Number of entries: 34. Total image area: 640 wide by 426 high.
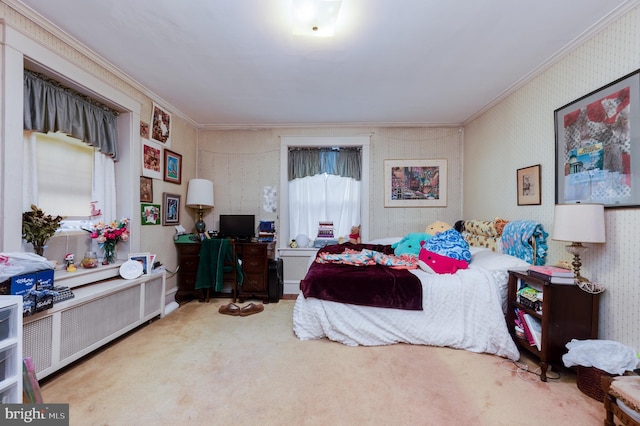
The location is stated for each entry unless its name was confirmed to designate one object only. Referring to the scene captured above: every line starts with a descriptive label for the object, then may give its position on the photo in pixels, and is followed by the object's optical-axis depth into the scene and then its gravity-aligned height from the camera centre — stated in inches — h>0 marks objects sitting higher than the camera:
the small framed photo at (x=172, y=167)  132.8 +23.9
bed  88.9 -34.0
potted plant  76.1 -4.7
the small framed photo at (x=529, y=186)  99.9 +11.0
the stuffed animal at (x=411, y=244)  125.0 -15.1
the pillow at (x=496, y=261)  92.6 -17.7
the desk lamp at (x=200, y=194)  145.9 +10.2
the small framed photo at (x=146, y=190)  118.0 +10.3
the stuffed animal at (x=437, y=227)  144.2 -7.8
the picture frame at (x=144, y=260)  106.7 -19.7
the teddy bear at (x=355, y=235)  159.8 -13.8
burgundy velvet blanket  90.9 -26.3
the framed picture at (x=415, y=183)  159.0 +18.2
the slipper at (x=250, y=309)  119.8 -45.2
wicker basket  64.7 -42.6
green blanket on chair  135.3 -25.6
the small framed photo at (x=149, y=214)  118.1 -0.8
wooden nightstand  72.2 -28.8
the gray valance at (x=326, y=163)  167.6 +31.8
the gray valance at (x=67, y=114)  79.0 +33.5
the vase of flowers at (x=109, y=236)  98.0 -8.9
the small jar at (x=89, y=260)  93.0 -17.3
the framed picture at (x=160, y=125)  123.8 +42.5
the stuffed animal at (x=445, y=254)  98.0 -16.1
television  154.3 -7.4
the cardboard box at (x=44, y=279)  67.9 -17.8
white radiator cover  67.4 -33.3
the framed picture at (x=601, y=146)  68.4 +19.6
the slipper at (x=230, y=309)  120.0 -45.0
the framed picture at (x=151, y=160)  118.6 +24.2
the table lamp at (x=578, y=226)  68.8 -3.3
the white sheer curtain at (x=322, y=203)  171.0 +6.2
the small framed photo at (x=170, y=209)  131.8 +1.7
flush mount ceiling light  67.8 +53.4
